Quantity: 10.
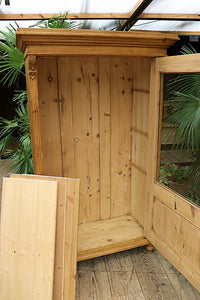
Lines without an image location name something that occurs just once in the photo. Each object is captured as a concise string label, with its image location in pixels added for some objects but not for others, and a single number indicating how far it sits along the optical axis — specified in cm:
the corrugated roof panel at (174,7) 308
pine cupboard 169
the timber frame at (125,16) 323
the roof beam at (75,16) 322
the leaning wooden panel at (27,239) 165
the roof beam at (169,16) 339
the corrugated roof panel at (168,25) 367
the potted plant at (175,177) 177
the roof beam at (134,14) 299
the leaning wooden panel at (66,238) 170
